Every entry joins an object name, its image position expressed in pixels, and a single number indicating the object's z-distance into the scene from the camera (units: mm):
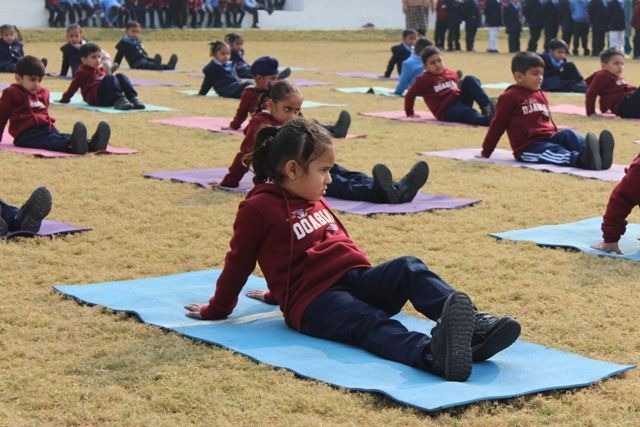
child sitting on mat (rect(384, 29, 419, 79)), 27760
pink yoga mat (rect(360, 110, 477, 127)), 18606
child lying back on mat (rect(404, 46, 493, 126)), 18451
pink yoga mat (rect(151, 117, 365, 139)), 16524
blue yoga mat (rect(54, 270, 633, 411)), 5577
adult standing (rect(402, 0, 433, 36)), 39657
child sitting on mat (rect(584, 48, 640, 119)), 18980
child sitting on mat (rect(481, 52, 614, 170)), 13693
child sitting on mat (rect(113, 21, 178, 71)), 27870
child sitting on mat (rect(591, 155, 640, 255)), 8763
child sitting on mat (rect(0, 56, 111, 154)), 13836
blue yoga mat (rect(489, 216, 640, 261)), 9044
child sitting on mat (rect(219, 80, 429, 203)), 10801
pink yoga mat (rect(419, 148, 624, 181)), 13032
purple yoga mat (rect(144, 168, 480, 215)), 10746
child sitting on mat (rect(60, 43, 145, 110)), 19333
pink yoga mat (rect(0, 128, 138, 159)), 13814
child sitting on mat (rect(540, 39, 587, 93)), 23728
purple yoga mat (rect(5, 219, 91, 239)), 9171
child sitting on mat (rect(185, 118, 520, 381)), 6240
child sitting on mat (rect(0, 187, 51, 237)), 9028
